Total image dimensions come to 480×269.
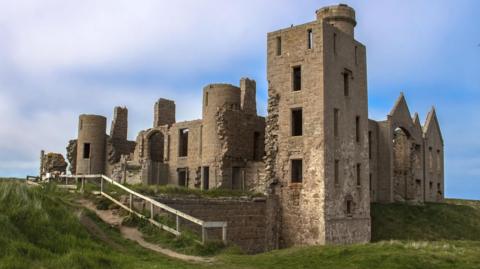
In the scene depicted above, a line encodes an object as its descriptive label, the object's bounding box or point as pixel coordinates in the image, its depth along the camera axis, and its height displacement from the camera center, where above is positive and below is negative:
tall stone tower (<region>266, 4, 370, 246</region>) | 22.64 +2.20
